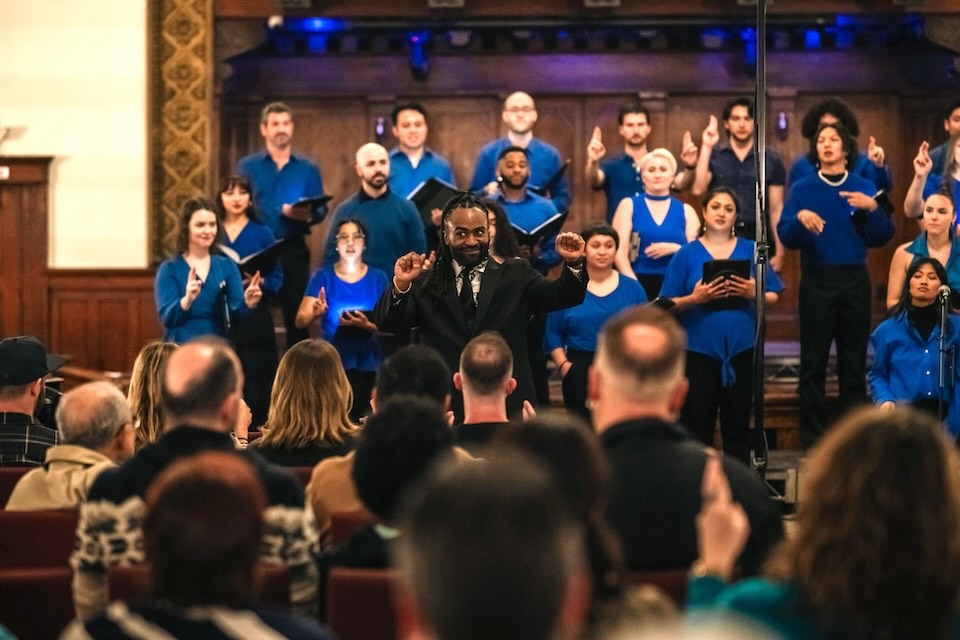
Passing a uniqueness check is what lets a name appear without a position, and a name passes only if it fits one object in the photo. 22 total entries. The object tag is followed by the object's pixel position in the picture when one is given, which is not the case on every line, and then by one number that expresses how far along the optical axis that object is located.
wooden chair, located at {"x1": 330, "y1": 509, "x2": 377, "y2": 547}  5.73
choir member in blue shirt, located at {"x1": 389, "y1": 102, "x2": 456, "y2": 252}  14.01
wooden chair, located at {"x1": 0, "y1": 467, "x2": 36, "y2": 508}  7.06
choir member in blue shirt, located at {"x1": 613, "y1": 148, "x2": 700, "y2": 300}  12.97
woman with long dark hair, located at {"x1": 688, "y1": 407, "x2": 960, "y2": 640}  3.63
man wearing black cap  7.98
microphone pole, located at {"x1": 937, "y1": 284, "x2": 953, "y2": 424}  11.02
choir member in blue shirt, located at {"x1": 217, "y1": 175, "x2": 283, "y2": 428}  12.83
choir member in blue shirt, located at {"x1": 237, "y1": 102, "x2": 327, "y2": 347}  14.01
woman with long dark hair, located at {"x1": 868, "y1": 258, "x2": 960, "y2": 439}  11.24
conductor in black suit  9.59
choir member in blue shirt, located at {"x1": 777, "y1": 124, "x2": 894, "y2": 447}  12.52
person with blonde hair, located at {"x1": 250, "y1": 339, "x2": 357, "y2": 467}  7.47
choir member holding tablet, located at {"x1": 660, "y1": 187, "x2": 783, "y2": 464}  11.64
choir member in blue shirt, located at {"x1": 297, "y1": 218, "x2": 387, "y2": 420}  12.33
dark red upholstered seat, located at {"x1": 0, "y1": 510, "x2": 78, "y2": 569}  5.78
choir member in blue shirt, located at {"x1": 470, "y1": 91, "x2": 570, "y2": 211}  13.95
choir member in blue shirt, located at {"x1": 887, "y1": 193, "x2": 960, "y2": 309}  12.20
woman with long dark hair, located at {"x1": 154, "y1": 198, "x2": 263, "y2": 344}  11.95
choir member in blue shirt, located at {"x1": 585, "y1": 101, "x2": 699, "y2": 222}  14.04
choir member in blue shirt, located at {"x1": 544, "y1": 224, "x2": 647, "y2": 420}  12.02
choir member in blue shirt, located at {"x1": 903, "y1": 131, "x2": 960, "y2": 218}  12.66
